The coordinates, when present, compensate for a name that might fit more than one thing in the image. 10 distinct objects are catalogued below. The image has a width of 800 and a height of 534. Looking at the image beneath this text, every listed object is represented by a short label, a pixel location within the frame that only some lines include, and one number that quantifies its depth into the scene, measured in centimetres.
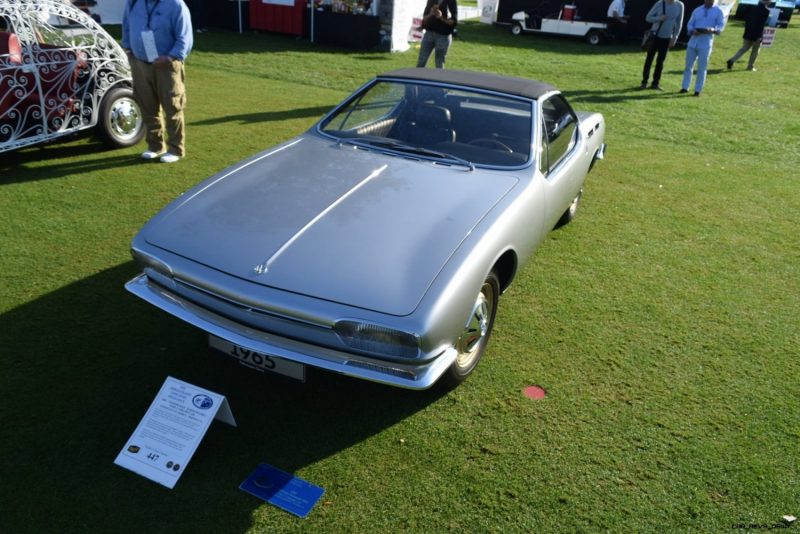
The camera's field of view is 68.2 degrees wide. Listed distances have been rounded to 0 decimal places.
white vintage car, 571
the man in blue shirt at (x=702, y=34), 1065
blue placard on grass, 259
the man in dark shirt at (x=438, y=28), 923
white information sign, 266
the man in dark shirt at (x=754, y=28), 1341
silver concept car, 268
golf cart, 1783
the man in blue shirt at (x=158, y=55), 577
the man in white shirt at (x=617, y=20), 1719
